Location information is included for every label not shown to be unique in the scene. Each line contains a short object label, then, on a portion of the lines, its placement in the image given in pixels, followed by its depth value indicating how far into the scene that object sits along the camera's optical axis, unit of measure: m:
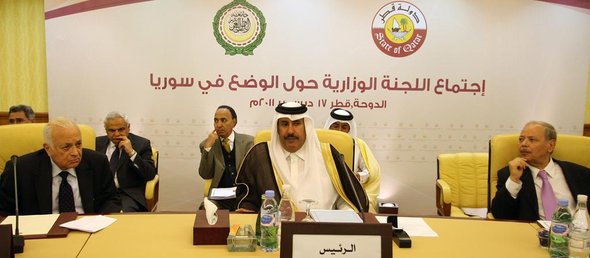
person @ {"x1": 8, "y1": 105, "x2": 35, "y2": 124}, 5.17
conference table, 2.31
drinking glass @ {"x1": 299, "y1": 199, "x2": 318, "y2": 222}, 2.58
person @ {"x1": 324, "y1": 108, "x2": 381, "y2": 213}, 4.69
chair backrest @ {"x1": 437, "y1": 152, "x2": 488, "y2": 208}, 4.59
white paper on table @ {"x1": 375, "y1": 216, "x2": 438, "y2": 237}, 2.61
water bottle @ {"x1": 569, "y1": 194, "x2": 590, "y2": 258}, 2.30
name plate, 1.99
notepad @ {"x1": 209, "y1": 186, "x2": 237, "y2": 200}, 3.41
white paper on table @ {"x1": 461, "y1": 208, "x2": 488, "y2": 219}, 4.56
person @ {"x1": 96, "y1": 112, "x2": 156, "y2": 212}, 4.33
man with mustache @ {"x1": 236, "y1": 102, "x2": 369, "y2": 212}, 3.46
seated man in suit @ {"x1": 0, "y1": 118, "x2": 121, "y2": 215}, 3.05
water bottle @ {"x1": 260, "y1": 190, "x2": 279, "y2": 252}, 2.33
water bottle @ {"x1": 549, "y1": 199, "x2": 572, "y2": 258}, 2.33
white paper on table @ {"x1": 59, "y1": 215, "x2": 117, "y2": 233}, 2.54
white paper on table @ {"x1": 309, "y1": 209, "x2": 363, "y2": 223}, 2.49
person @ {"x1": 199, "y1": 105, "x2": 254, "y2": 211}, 4.89
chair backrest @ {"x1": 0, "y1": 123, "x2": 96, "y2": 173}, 3.43
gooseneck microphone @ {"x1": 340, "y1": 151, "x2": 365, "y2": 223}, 3.40
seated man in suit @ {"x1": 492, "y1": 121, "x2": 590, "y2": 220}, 3.38
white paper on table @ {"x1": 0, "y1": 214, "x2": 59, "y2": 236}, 2.48
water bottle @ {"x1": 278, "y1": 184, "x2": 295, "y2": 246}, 2.61
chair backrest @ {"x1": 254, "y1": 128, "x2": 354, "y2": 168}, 3.71
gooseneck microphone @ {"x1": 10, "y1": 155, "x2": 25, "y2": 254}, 2.25
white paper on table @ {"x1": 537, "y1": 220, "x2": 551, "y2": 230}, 2.75
